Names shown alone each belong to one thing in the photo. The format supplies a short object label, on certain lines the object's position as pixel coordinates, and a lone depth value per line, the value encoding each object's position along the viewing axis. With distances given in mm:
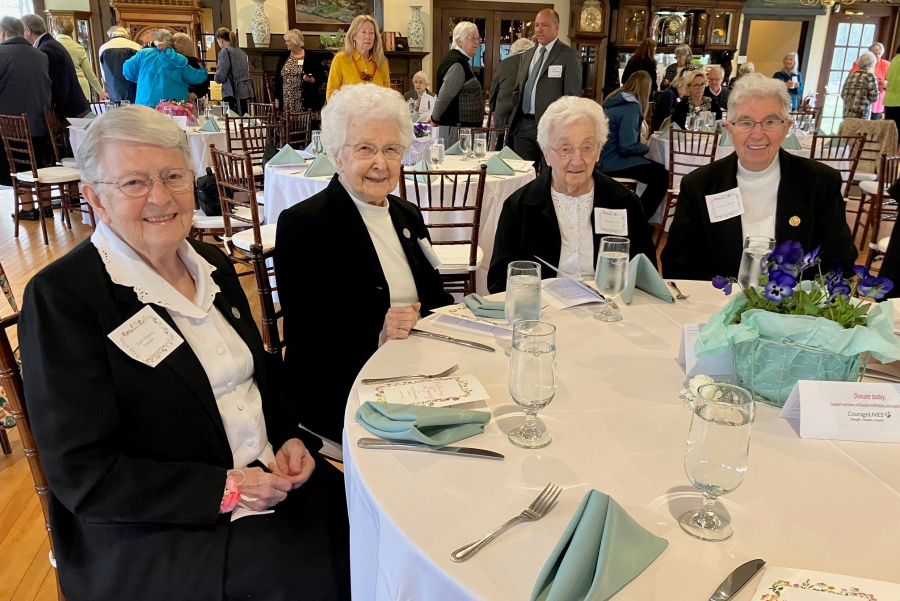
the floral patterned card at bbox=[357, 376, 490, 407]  1312
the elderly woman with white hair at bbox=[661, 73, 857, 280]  2496
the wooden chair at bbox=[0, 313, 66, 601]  1362
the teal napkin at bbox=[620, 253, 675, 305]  1915
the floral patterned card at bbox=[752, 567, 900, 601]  816
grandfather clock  11297
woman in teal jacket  6742
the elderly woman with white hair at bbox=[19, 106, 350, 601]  1207
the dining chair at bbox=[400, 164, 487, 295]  3387
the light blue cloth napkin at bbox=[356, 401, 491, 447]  1156
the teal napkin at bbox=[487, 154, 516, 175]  4141
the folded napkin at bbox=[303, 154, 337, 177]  3838
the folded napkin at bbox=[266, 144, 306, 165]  4172
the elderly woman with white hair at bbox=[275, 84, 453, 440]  1890
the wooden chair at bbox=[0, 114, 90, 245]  5570
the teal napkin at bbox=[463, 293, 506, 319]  1778
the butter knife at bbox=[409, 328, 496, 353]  1590
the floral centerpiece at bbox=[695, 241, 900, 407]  1218
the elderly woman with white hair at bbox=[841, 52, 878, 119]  8414
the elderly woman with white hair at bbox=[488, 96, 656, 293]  2465
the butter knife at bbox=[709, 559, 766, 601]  824
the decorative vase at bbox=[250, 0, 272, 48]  10688
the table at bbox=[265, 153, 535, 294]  3828
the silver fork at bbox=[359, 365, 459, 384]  1404
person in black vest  5902
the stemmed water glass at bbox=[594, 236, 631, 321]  1661
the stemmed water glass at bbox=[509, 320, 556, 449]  1110
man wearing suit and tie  5625
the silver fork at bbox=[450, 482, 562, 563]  891
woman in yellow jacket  5469
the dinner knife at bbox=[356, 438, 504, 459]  1136
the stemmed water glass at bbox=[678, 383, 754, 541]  887
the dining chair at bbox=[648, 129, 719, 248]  5285
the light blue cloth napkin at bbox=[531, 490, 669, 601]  816
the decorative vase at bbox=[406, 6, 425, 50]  11164
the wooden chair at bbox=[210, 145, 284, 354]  3717
